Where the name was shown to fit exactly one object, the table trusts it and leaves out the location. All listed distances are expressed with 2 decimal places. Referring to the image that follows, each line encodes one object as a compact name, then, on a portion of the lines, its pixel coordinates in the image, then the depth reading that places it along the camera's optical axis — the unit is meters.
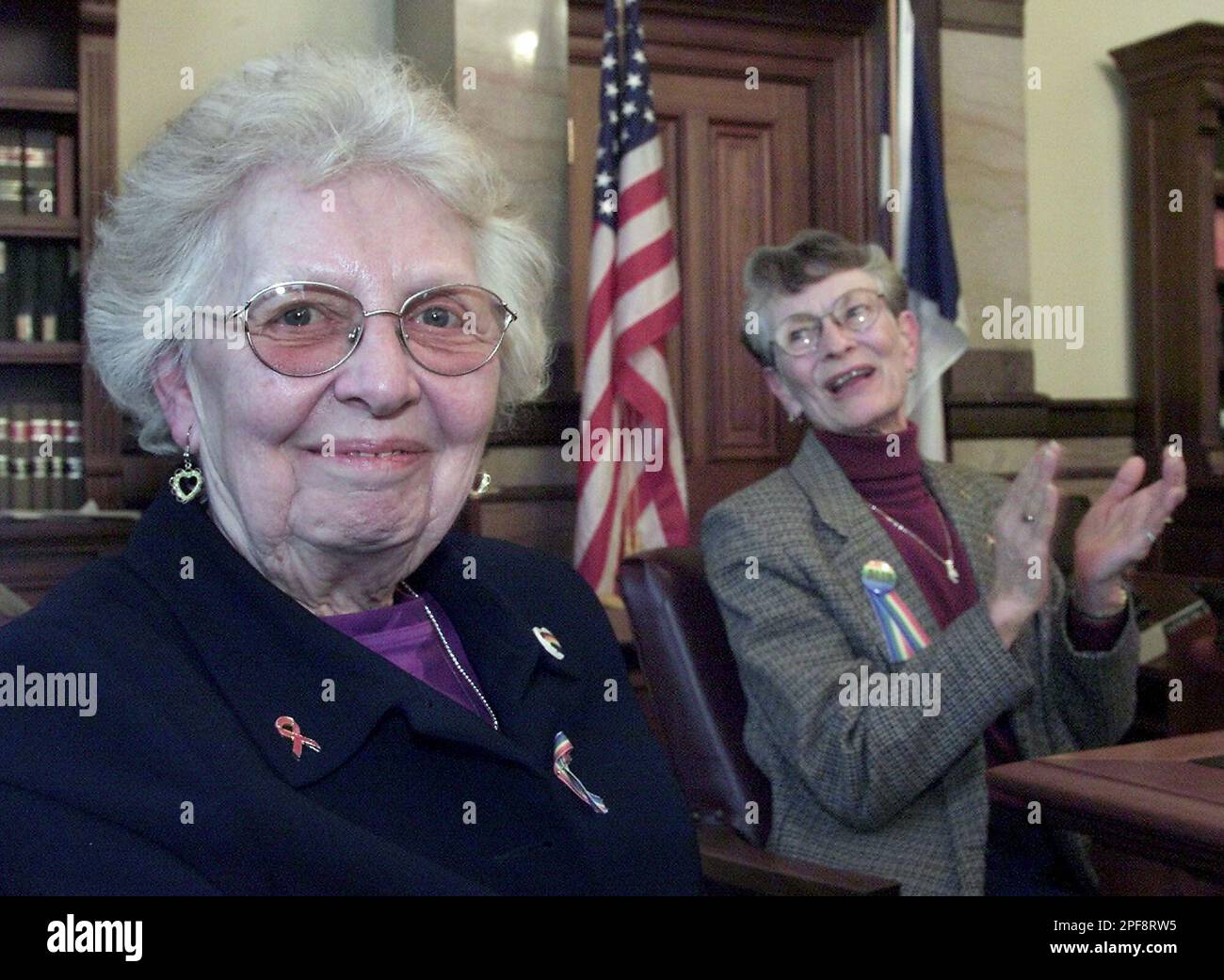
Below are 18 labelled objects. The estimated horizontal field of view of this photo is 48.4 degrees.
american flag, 4.01
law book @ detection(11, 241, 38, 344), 4.01
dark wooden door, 4.98
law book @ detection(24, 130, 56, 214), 4.02
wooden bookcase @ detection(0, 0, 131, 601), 3.85
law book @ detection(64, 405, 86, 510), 4.05
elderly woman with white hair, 1.05
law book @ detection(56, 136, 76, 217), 4.04
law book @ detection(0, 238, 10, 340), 4.01
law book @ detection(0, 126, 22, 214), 3.99
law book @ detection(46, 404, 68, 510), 4.04
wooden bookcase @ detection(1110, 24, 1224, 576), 5.38
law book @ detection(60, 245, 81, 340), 4.05
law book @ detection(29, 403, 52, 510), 4.02
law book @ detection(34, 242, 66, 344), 4.03
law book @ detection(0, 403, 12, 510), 3.98
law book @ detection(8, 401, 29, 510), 3.99
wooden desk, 1.43
